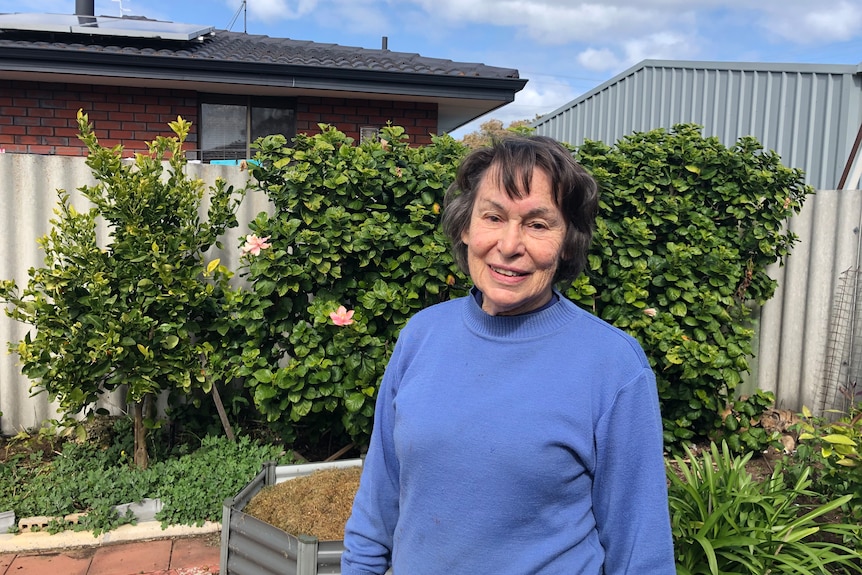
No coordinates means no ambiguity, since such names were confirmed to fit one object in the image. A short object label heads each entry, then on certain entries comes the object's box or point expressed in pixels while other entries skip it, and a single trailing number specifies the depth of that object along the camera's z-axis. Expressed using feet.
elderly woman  4.17
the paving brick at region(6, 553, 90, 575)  9.75
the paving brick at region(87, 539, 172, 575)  9.84
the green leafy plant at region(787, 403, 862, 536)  9.20
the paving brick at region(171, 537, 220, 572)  10.03
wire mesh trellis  14.80
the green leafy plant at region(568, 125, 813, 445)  12.93
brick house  20.72
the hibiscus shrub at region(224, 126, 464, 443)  11.12
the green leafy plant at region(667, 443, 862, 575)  7.56
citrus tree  10.93
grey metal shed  22.62
